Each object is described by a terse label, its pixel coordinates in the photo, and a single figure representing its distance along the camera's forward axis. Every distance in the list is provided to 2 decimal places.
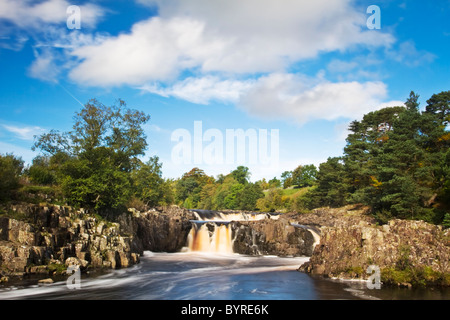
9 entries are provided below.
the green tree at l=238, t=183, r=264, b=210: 83.25
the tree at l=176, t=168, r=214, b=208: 117.88
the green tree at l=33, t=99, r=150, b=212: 26.02
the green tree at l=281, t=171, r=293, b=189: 116.25
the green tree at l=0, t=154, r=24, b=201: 21.75
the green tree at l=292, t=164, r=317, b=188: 103.45
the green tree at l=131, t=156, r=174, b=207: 54.38
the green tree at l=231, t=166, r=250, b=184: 121.00
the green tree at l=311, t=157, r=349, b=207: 55.66
